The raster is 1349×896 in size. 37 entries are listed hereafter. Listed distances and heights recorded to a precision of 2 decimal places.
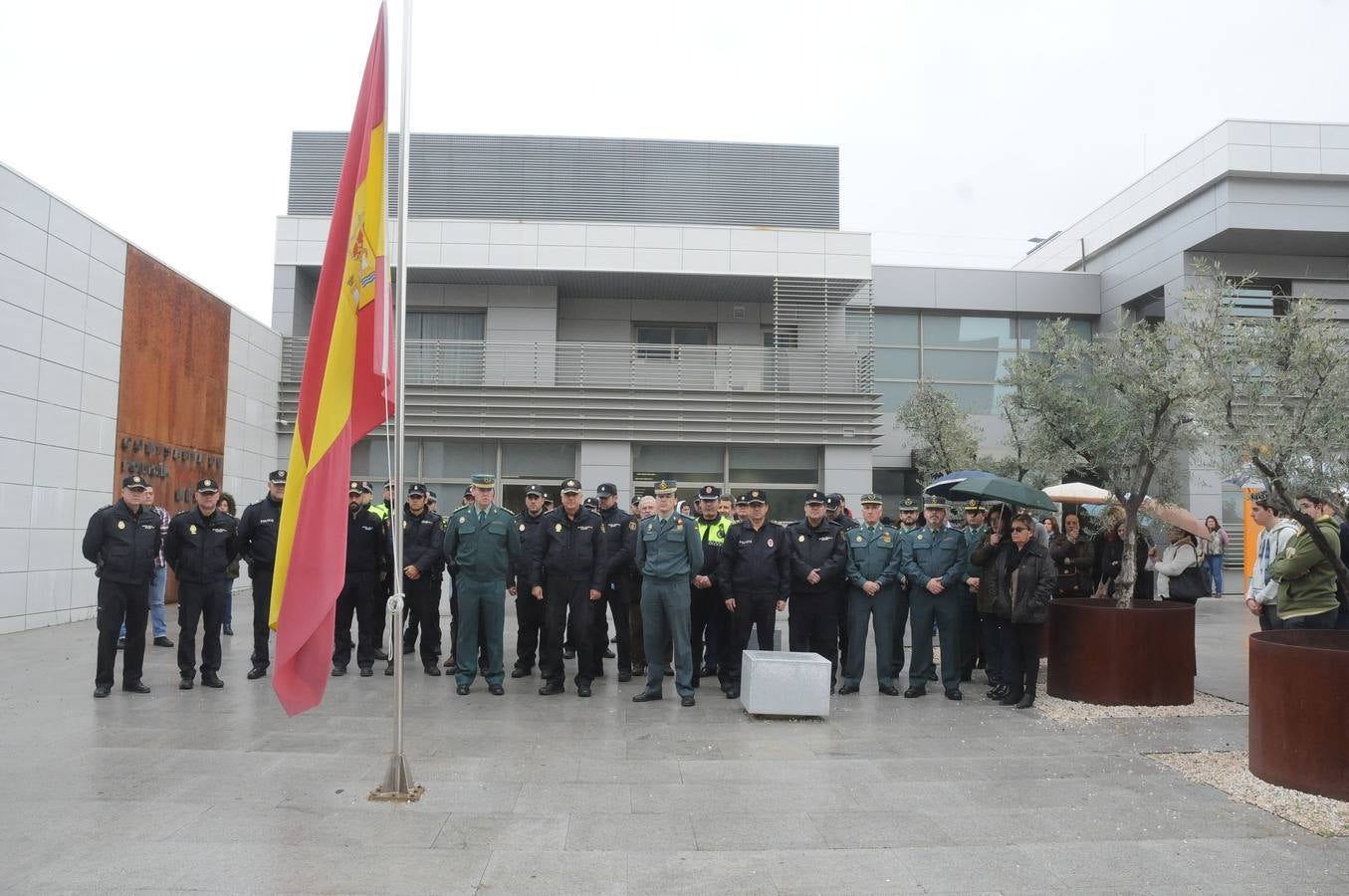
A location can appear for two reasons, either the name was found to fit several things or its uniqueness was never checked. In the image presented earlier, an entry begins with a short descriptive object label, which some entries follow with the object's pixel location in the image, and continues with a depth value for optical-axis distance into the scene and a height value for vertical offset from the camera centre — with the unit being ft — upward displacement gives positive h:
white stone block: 25.40 -5.01
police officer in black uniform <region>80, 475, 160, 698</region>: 27.09 -2.43
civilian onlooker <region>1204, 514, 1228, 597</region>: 64.80 -2.75
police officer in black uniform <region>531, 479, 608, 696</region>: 28.94 -2.35
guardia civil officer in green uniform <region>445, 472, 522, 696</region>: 28.84 -2.66
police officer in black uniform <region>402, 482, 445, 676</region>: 31.99 -2.36
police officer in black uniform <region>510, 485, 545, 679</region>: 29.60 -3.53
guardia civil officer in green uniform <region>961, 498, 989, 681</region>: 30.35 -3.01
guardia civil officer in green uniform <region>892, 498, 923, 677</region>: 30.31 -3.48
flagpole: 17.60 -1.30
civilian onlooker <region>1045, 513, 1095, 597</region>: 34.63 -1.91
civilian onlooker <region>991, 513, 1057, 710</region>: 26.84 -2.75
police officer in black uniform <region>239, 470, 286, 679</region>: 30.58 -2.04
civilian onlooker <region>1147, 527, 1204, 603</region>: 32.68 -1.94
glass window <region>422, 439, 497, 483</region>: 66.13 +2.49
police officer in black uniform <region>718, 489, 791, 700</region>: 28.68 -2.25
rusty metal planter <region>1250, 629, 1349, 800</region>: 17.69 -3.96
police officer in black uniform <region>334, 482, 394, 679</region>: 31.71 -3.07
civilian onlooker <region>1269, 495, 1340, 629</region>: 22.52 -1.67
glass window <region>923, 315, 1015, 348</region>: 76.02 +14.07
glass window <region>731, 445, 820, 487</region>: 67.82 +2.73
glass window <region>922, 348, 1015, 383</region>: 75.66 +11.29
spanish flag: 16.89 +1.74
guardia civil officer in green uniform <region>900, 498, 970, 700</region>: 29.45 -2.84
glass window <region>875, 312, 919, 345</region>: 75.82 +13.90
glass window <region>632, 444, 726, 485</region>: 67.41 +2.42
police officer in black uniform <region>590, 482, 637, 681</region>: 30.14 -2.43
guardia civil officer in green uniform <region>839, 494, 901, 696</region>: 29.68 -2.79
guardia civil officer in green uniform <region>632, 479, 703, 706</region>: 27.68 -2.52
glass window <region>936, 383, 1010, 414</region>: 75.20 +8.82
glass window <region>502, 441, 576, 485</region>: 67.00 +2.43
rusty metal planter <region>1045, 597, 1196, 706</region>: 26.50 -4.15
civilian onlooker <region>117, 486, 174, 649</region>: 37.06 -4.78
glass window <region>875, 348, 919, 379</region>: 75.41 +11.29
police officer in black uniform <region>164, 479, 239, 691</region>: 28.94 -2.50
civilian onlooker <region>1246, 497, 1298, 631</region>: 26.48 -1.46
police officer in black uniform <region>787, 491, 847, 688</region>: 29.25 -2.61
